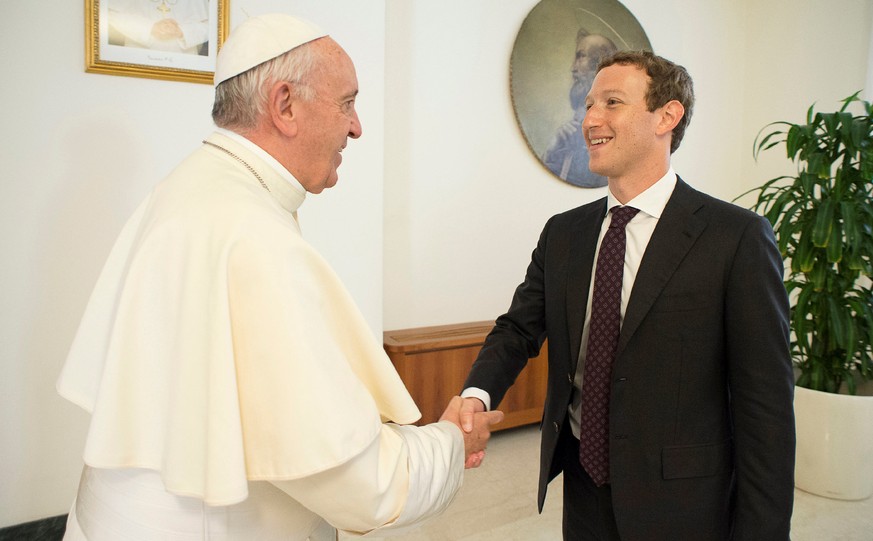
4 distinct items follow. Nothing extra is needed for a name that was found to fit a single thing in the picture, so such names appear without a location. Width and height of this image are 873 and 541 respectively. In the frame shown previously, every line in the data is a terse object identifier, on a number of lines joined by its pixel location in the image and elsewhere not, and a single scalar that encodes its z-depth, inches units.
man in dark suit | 52.4
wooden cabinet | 134.1
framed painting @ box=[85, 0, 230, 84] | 95.4
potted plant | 119.6
